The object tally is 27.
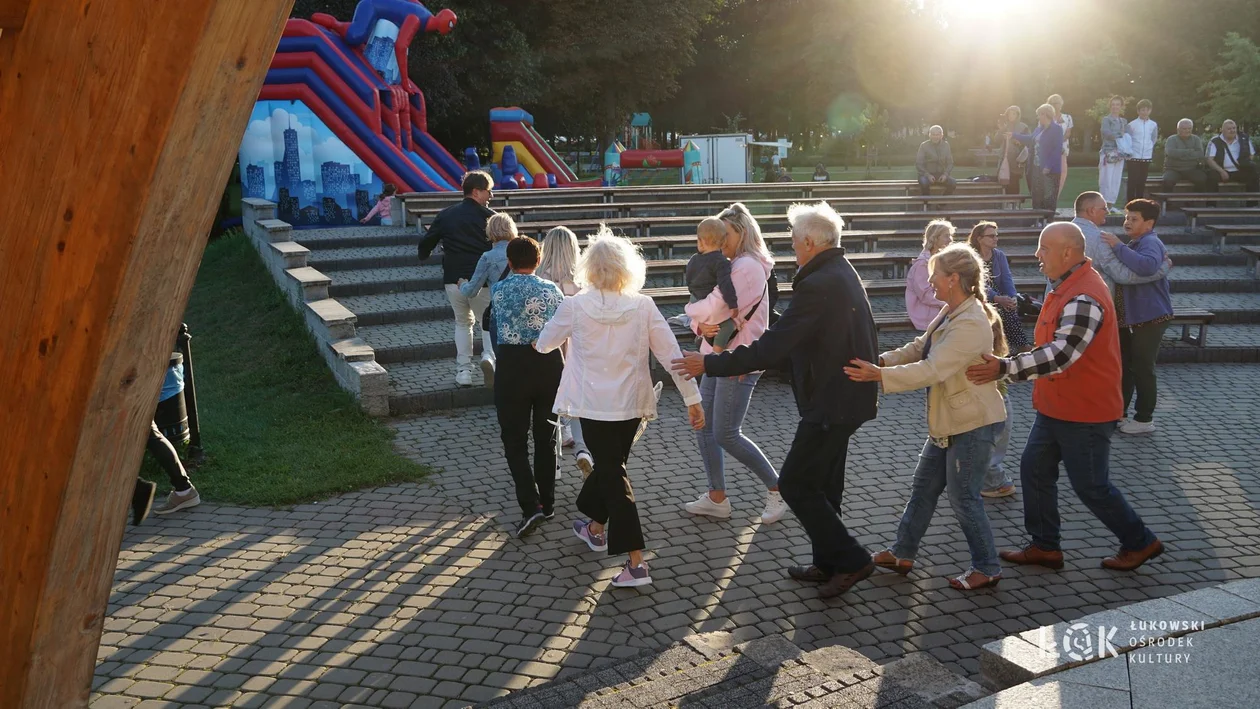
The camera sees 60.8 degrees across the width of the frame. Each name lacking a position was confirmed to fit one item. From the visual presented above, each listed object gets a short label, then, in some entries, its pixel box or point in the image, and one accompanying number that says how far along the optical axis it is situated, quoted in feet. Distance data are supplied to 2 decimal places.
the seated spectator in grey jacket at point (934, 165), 65.87
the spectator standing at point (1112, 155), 61.46
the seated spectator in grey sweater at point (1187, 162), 65.46
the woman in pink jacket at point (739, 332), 22.16
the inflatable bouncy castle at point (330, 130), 61.67
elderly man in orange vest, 19.19
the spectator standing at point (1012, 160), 65.87
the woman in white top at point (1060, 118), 59.62
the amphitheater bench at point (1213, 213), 60.23
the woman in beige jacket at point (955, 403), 18.25
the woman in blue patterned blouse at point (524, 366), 22.08
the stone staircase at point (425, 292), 34.73
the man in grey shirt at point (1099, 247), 27.84
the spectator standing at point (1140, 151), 61.87
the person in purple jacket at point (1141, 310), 28.32
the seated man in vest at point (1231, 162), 66.37
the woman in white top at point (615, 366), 19.60
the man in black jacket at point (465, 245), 32.65
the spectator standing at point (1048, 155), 58.23
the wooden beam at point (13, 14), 6.88
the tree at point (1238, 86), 126.41
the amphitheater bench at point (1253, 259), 52.75
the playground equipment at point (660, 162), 96.73
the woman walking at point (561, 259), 24.93
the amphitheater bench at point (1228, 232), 55.52
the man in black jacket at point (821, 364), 18.29
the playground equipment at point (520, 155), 80.69
